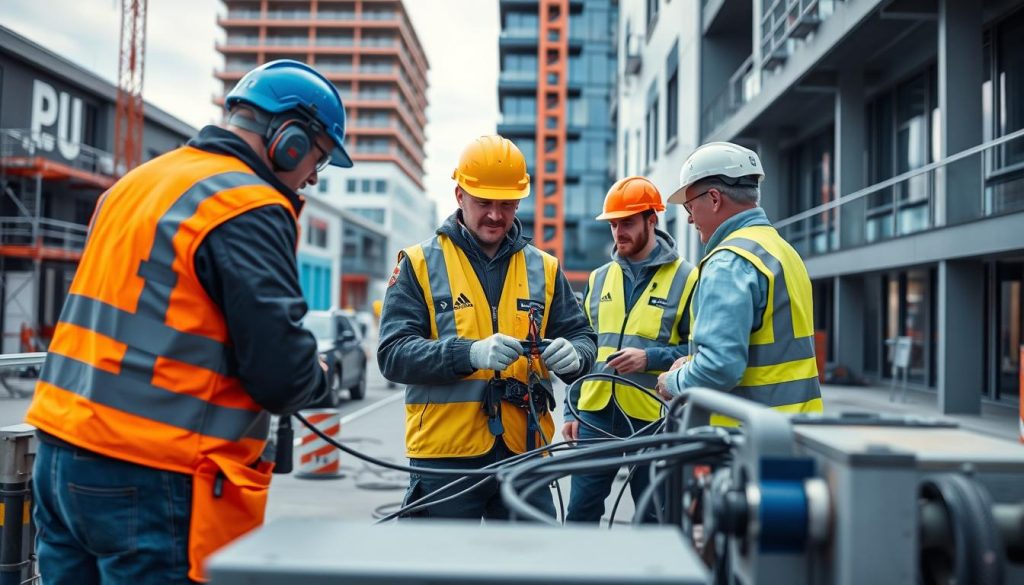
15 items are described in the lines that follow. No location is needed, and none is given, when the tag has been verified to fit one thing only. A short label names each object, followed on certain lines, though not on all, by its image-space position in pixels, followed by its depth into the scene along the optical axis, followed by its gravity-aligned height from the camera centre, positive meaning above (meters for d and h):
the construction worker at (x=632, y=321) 4.22 -0.01
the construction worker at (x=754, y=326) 2.93 -0.01
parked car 14.98 -0.68
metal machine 1.31 -0.37
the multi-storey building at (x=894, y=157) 11.84 +3.13
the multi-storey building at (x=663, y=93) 23.31 +7.41
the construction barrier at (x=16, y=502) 3.17 -0.73
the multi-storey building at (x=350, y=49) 99.38 +30.56
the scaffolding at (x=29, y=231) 26.12 +2.39
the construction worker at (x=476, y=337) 3.31 -0.09
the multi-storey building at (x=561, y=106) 69.44 +17.63
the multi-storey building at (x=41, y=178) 26.47 +4.22
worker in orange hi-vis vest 2.09 -0.17
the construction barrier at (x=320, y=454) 8.75 -1.45
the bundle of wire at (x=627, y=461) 1.81 -0.33
